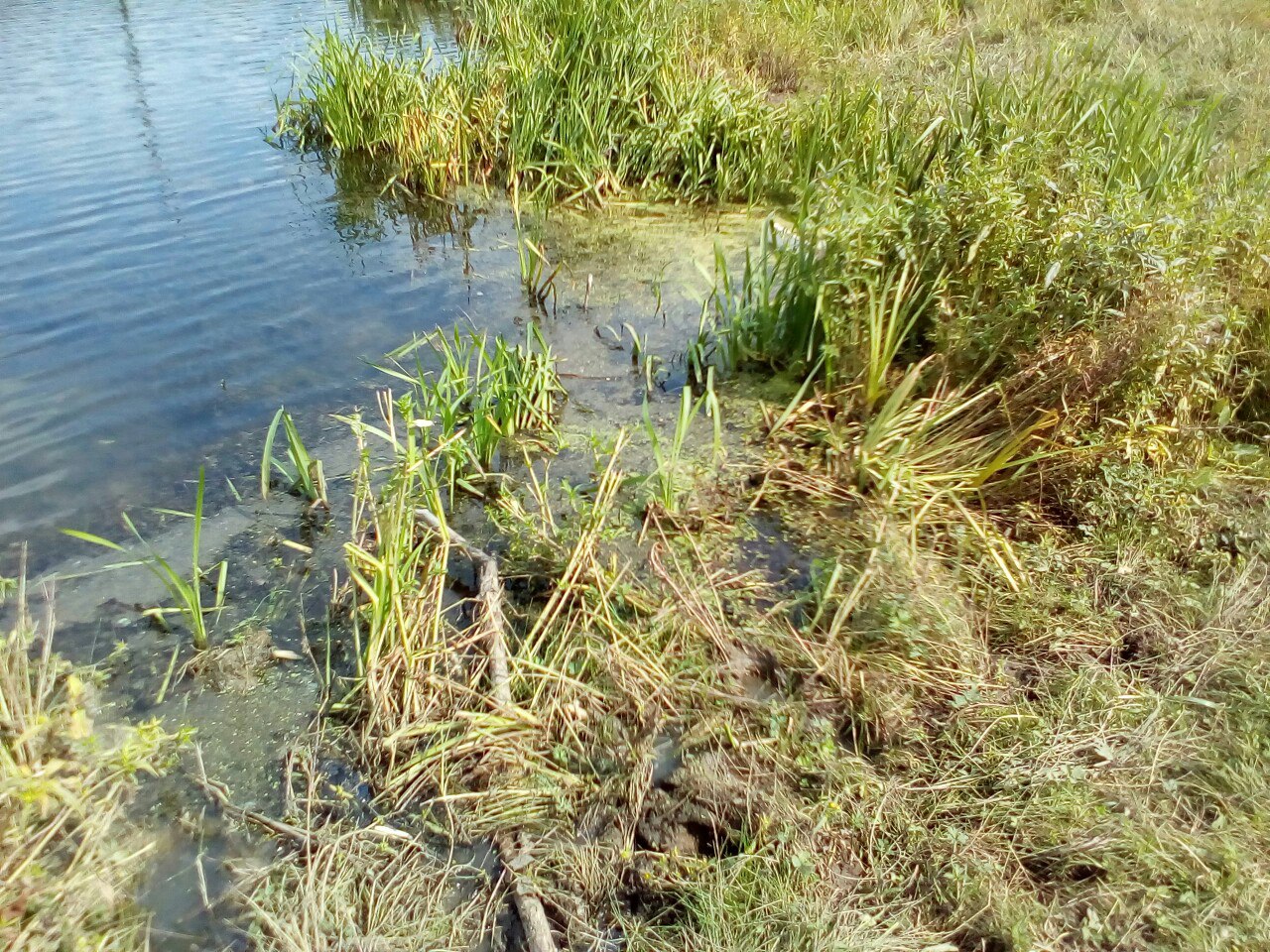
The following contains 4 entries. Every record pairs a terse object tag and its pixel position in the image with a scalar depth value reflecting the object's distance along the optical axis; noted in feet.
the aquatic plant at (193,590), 9.14
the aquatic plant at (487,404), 11.60
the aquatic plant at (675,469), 10.95
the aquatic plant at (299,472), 11.31
